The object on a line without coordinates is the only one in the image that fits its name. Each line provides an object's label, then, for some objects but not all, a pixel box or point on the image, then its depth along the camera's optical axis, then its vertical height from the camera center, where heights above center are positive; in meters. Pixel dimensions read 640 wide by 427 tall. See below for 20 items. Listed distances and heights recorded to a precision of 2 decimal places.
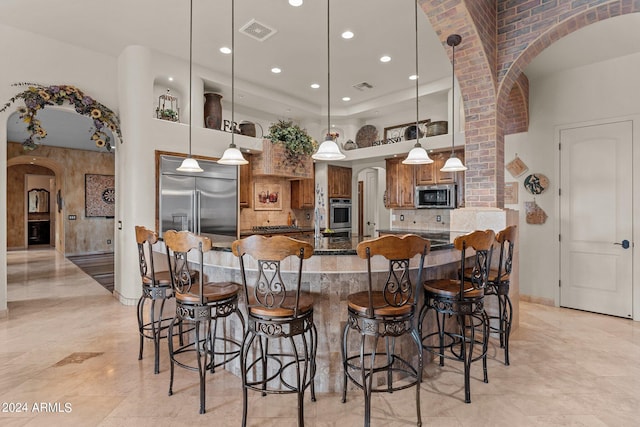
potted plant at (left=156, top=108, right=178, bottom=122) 4.78 +1.42
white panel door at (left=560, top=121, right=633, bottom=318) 4.08 -0.06
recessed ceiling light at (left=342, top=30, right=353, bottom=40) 4.00 +2.14
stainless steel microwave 5.57 +0.30
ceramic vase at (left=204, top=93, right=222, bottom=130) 5.35 +1.65
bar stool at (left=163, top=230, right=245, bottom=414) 2.14 -0.54
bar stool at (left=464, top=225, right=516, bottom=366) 2.70 -0.55
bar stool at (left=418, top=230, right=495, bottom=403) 2.26 -0.56
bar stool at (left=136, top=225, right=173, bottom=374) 2.60 -0.54
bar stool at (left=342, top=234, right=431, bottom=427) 1.85 -0.57
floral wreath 3.93 +1.35
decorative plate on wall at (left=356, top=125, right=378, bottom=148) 7.18 +1.67
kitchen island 2.37 -0.60
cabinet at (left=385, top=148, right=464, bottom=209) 5.57 +0.62
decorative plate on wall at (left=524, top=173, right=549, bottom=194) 4.58 +0.41
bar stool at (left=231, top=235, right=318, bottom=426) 1.85 -0.60
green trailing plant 6.04 +1.34
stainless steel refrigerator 4.67 +0.24
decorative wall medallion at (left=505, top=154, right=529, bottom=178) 4.75 +0.65
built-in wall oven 7.06 -0.02
